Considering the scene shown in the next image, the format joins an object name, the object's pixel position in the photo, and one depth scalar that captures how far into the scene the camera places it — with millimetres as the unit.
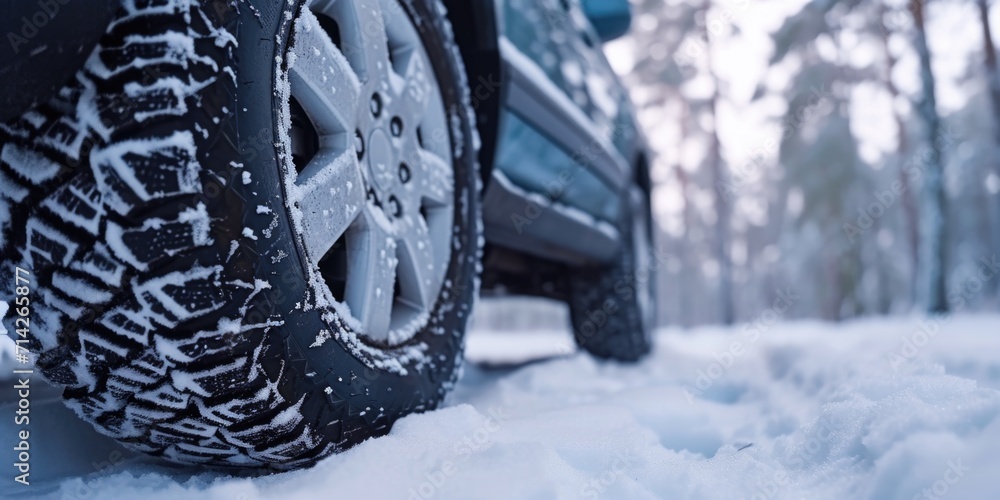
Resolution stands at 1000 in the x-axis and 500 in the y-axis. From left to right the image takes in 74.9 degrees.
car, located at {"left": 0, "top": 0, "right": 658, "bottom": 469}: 812
